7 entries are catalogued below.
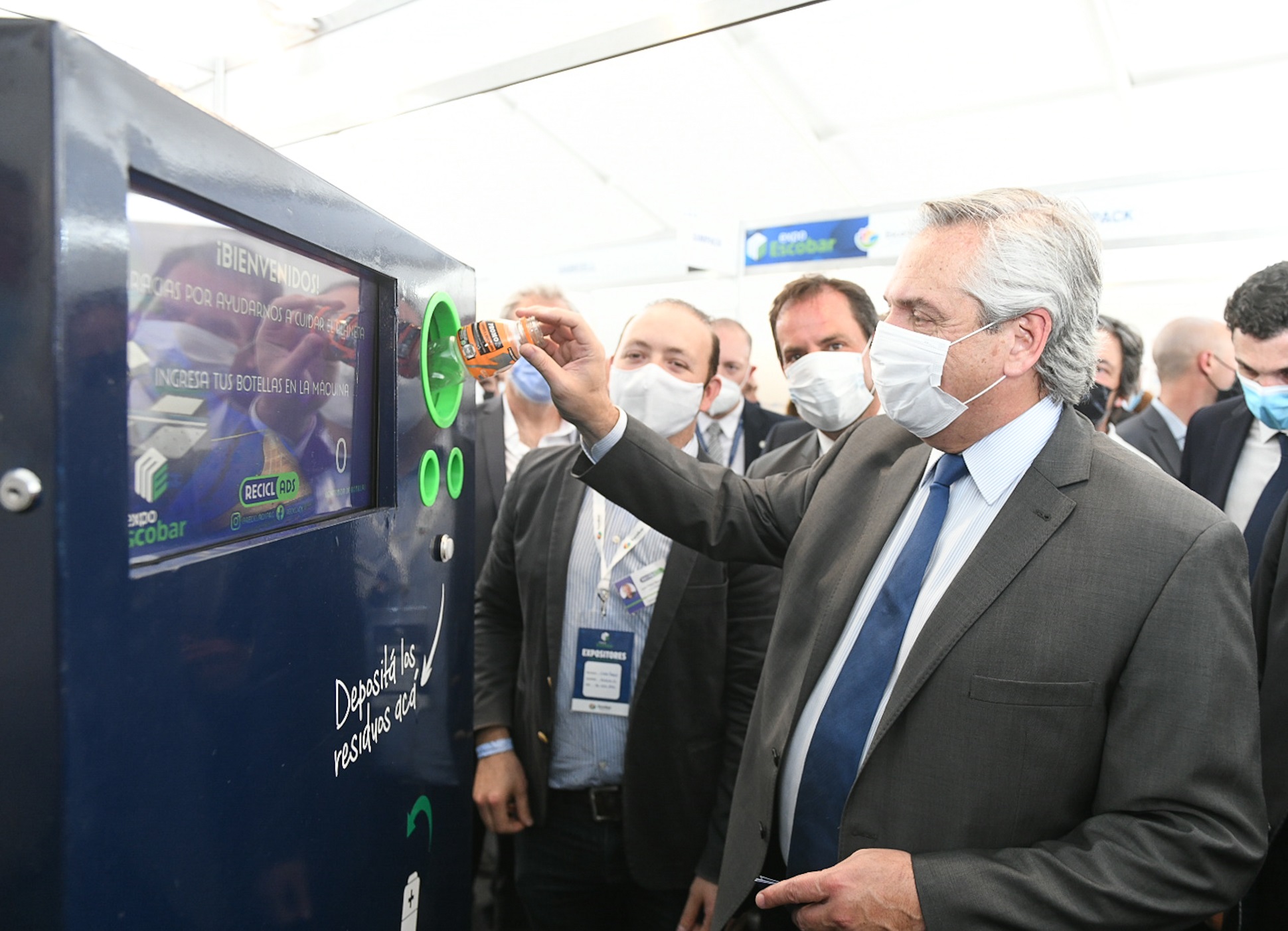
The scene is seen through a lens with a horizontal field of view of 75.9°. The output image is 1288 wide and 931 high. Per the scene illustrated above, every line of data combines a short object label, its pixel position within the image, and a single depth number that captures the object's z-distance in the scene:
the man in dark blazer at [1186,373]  3.74
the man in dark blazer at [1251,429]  2.11
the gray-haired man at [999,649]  0.99
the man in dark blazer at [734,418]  3.89
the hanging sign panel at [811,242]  4.45
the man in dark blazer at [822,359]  2.17
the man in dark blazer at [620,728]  1.66
